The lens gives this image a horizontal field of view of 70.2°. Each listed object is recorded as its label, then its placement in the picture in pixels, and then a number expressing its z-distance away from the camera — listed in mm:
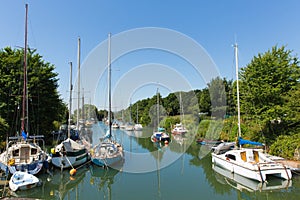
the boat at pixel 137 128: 52381
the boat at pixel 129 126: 53250
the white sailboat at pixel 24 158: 12405
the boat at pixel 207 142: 25559
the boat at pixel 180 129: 39416
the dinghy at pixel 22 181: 10898
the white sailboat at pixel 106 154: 16000
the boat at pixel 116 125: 61844
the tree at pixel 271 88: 17078
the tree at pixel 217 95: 38716
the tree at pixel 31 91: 20344
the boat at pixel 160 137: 32625
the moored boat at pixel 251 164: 12047
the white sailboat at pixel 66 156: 15148
